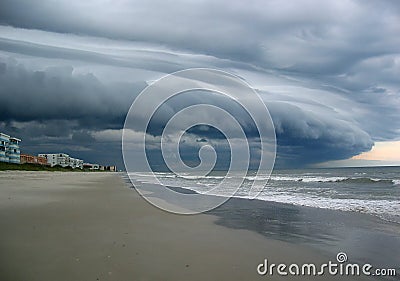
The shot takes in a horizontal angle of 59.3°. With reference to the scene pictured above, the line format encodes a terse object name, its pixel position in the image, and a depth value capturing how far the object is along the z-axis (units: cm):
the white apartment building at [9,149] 9836
